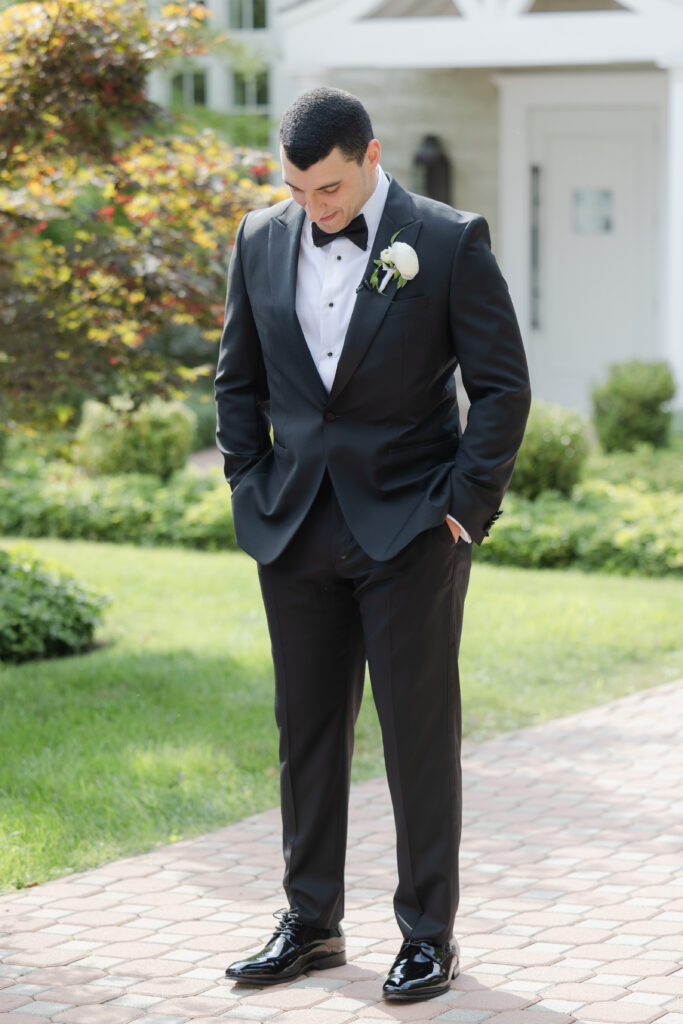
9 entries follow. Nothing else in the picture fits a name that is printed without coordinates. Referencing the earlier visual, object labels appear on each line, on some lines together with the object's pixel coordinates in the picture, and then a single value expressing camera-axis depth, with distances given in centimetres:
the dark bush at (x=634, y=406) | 1282
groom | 338
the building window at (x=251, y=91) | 1848
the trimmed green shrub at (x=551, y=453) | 1091
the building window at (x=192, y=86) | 1856
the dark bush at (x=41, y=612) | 742
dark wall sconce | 1559
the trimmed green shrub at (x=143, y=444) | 1259
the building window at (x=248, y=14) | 1845
